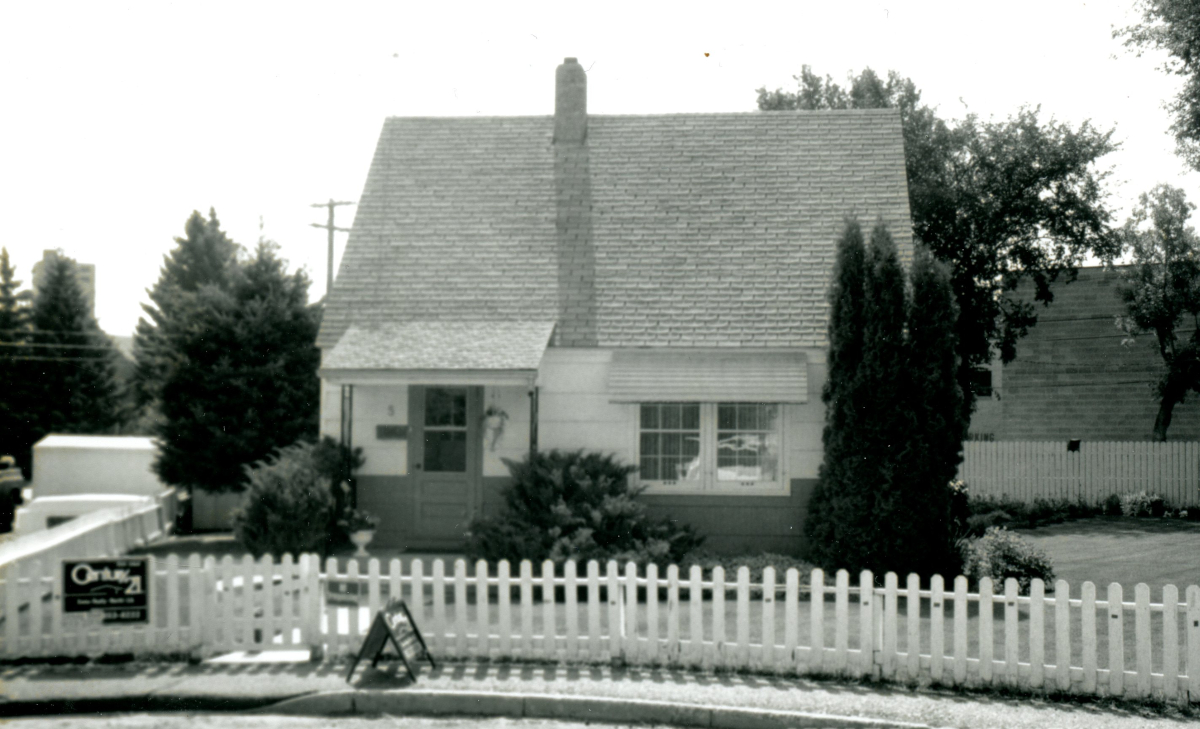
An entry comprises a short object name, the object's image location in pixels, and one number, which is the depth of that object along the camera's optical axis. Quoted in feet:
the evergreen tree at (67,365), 145.28
